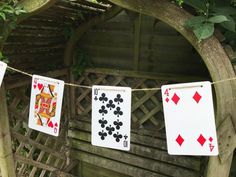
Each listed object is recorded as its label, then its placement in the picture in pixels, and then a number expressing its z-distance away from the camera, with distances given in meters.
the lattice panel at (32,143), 2.85
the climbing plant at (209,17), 1.38
